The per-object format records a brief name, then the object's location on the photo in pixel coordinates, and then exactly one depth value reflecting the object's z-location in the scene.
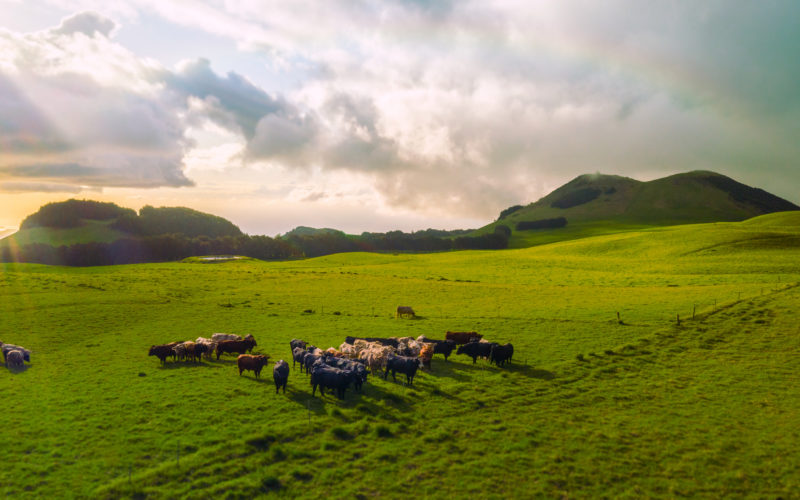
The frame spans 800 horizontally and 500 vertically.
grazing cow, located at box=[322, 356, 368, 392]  20.58
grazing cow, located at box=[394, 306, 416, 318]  41.97
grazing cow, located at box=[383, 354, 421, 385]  21.73
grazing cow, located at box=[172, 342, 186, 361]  25.97
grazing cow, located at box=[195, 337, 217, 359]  27.06
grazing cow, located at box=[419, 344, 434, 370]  24.88
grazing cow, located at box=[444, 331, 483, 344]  30.06
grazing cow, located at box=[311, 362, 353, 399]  19.64
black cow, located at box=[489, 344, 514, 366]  25.12
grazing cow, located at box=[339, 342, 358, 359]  25.64
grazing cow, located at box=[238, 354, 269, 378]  22.83
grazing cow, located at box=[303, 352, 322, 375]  22.83
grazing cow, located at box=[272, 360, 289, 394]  20.39
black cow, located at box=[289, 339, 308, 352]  27.33
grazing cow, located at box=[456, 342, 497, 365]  25.88
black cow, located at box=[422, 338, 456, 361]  27.00
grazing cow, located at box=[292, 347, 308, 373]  24.52
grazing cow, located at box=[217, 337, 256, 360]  27.53
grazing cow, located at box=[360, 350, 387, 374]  23.59
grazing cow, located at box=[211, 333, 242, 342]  29.67
